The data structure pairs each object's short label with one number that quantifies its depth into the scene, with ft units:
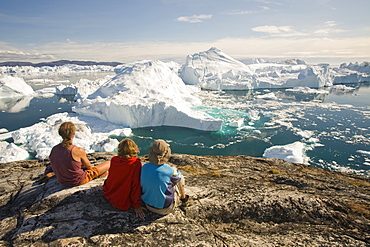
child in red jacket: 6.53
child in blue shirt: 6.20
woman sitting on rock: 7.23
